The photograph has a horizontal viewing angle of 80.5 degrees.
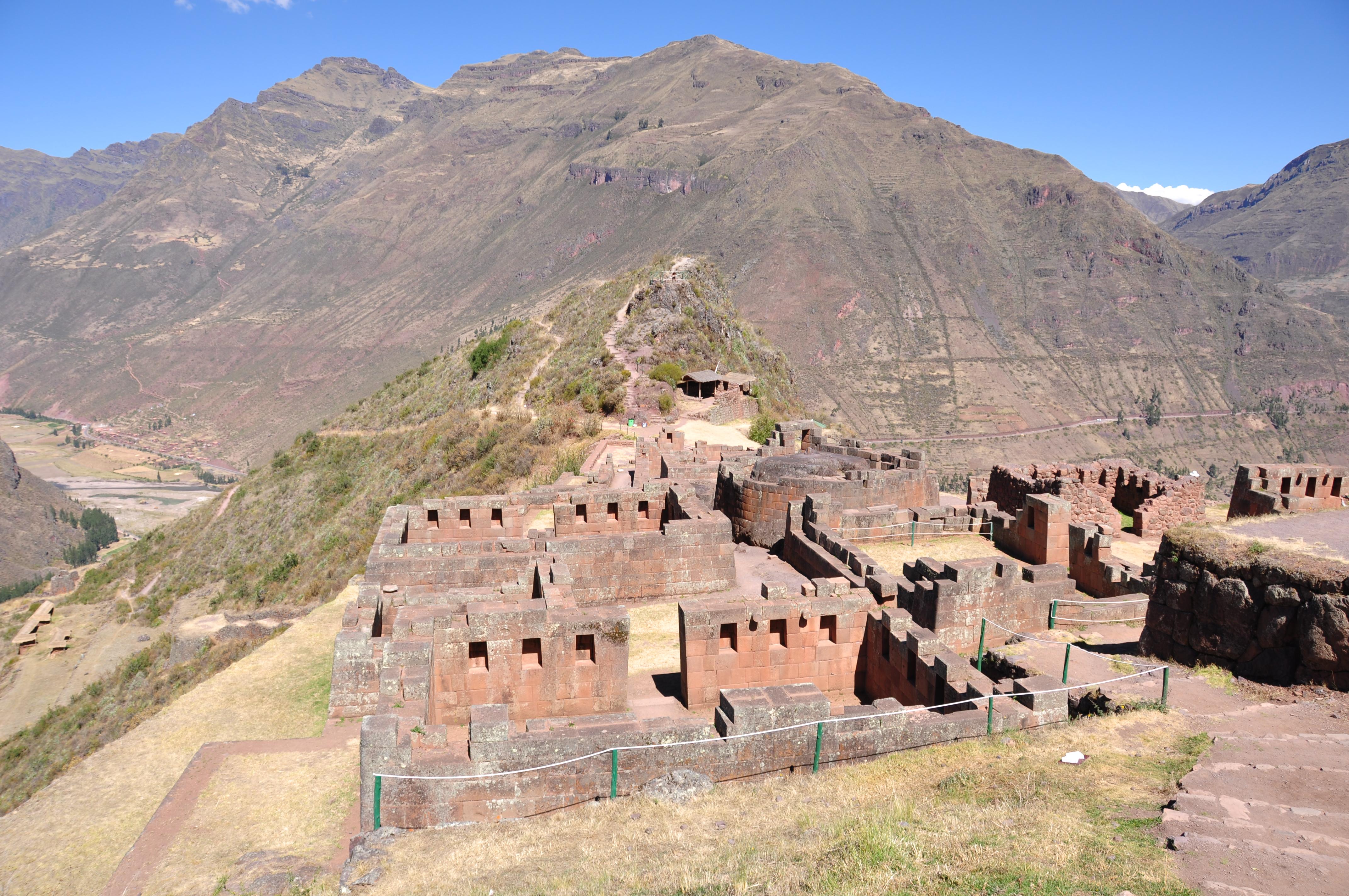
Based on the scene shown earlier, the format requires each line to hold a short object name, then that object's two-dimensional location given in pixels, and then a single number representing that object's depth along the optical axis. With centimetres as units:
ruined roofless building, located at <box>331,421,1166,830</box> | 939
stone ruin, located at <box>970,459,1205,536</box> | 2395
